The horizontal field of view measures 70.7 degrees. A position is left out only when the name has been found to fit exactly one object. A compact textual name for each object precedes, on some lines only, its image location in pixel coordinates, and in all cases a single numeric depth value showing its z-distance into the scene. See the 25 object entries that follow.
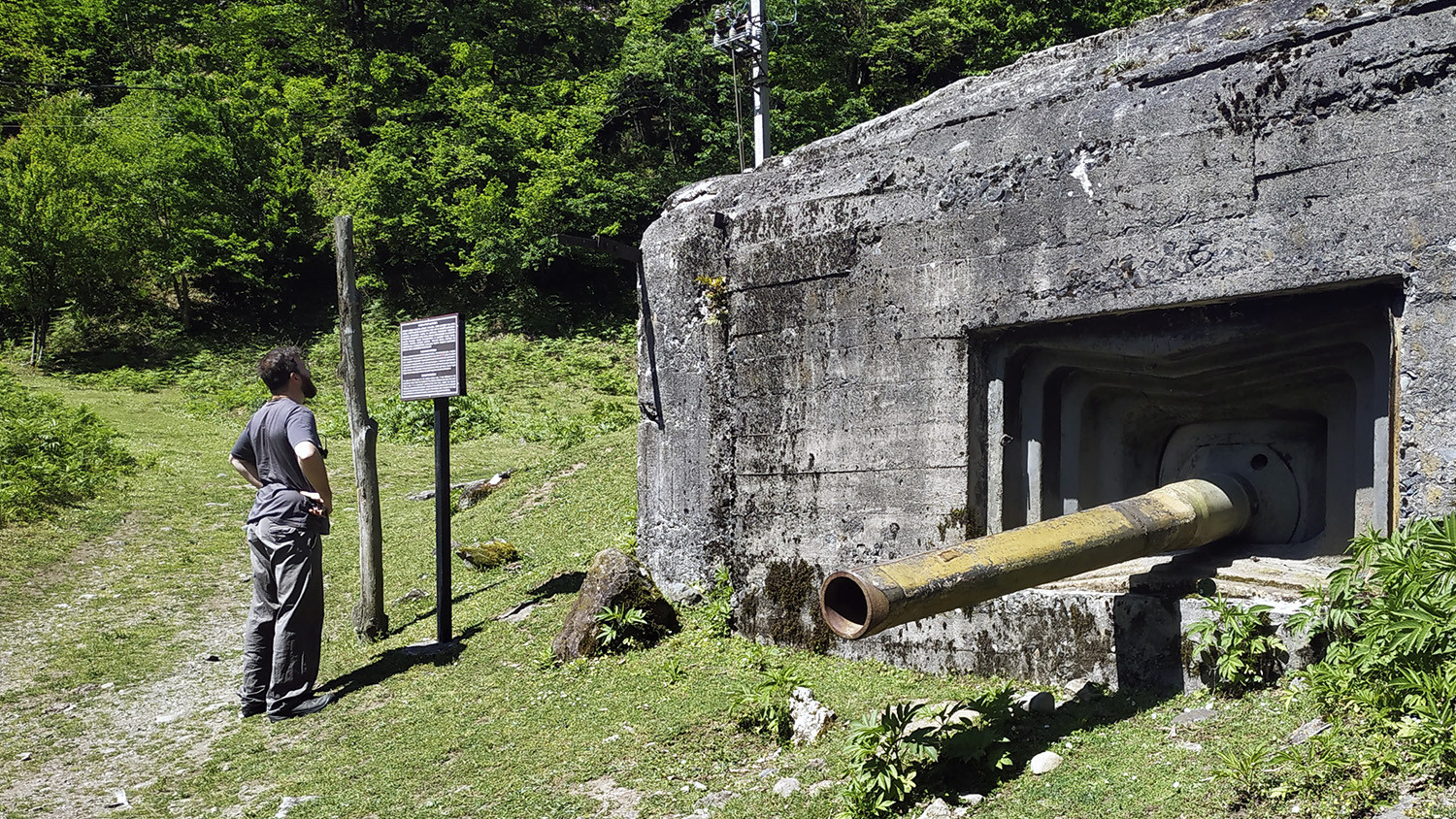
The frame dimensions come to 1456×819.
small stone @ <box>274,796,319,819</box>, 4.55
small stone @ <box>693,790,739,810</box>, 4.15
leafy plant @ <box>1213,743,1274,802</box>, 3.16
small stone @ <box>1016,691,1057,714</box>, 4.39
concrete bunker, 4.13
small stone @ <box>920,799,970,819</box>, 3.61
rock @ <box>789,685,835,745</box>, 4.62
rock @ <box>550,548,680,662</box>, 6.20
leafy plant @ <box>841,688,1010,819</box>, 3.66
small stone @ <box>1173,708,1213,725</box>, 4.02
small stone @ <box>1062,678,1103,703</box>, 4.52
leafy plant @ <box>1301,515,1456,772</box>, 3.03
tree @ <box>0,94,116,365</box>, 22.81
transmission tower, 13.73
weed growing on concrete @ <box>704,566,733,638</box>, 6.26
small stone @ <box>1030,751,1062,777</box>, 3.79
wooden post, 7.26
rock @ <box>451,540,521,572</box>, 8.80
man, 5.99
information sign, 6.91
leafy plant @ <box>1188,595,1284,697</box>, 4.09
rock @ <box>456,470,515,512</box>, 12.05
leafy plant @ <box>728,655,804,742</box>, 4.73
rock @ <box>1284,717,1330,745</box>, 3.42
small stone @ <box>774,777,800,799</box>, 4.10
